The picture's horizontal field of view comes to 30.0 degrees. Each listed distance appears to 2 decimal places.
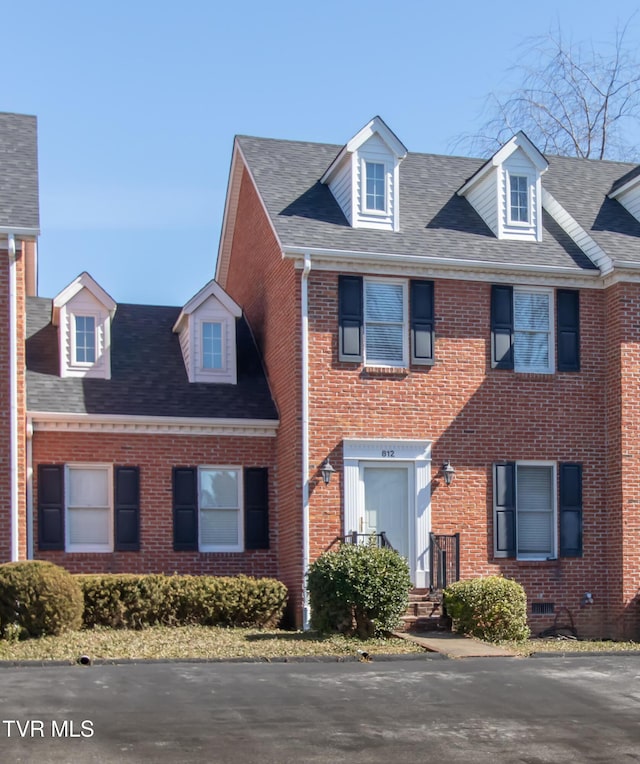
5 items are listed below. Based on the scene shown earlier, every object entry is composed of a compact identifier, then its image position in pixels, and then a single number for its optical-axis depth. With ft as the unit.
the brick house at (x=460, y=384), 67.77
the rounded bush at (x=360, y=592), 57.77
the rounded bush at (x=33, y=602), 56.59
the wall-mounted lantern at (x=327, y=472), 66.39
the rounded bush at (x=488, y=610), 60.29
